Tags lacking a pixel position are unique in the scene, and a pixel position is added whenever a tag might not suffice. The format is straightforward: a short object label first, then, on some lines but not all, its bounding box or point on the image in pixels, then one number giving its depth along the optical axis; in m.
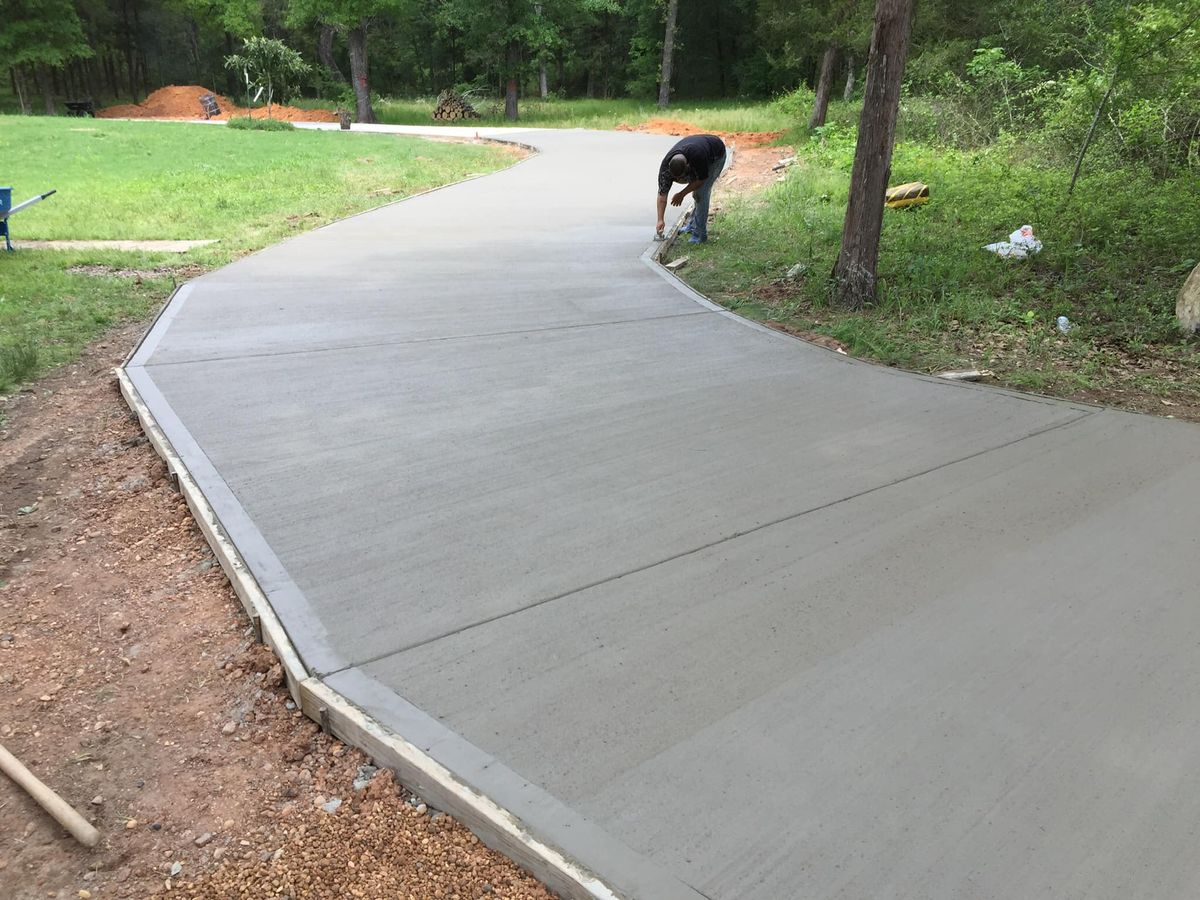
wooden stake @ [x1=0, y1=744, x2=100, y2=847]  1.96
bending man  8.48
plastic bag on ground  7.70
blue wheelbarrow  8.38
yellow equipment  10.07
